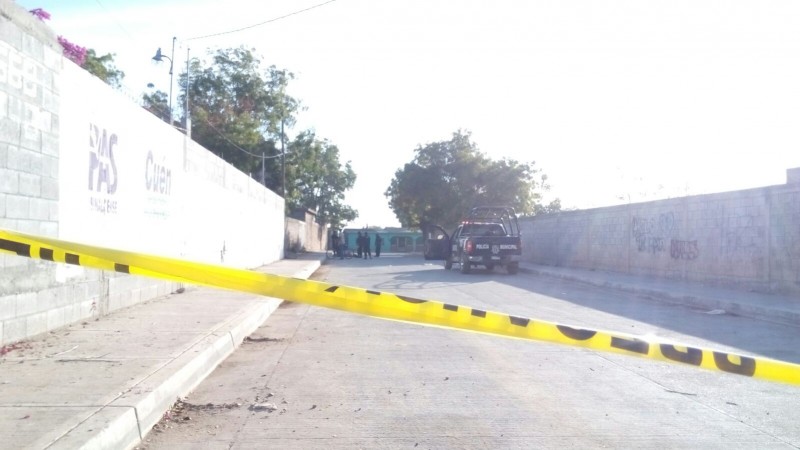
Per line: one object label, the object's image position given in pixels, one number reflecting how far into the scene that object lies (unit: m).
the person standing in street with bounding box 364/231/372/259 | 44.72
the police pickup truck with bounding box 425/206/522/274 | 25.89
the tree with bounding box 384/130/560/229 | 48.03
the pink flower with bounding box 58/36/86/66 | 20.07
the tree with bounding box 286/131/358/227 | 45.19
